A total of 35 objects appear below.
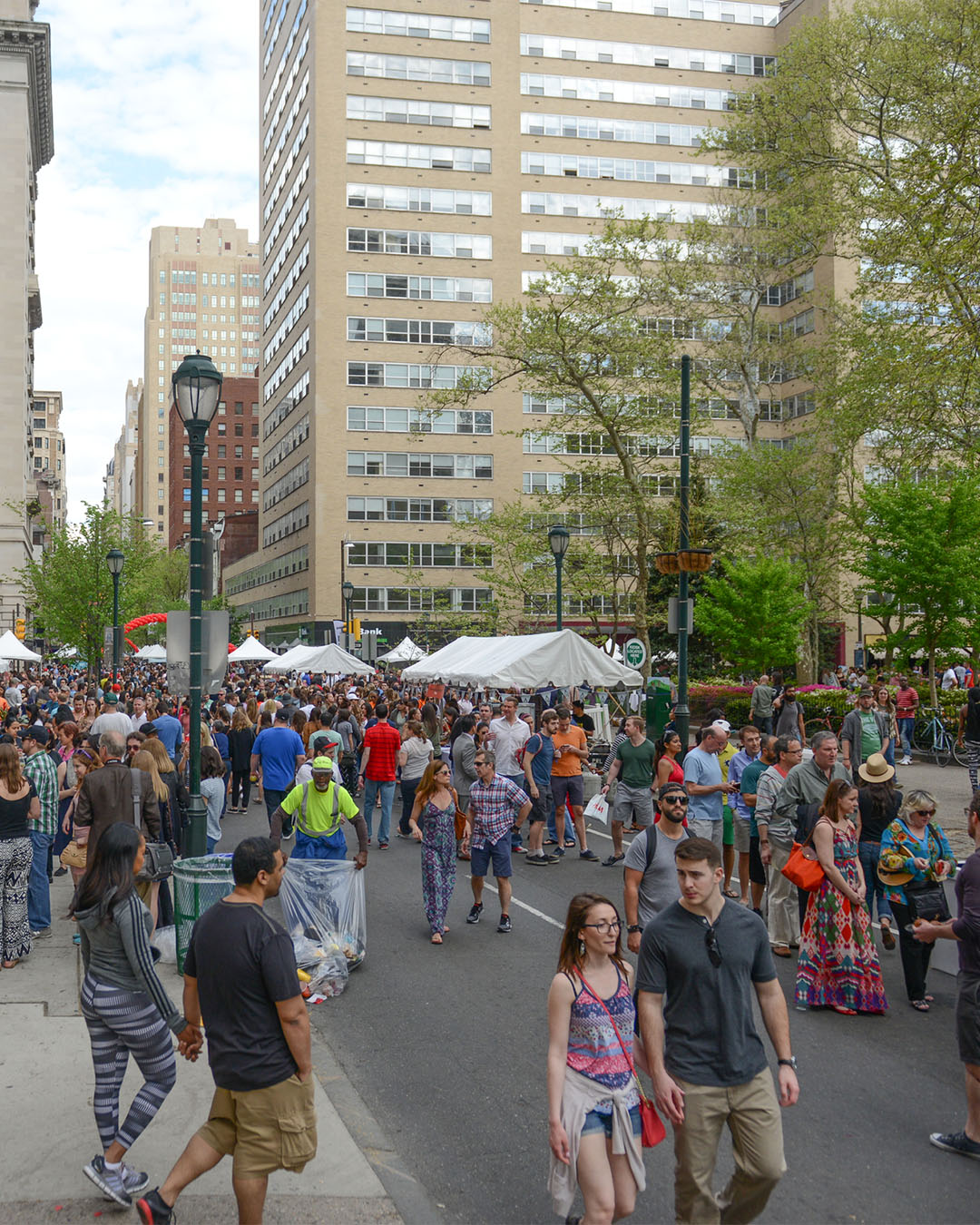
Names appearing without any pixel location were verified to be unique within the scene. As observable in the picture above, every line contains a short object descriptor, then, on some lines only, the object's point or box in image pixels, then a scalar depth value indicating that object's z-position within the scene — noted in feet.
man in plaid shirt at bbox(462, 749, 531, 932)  34.12
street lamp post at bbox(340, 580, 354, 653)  124.42
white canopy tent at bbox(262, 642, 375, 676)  96.94
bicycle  80.69
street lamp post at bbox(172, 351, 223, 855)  32.81
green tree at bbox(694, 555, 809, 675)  109.50
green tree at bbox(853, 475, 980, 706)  85.20
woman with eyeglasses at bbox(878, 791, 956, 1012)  26.11
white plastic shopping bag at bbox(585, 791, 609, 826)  44.19
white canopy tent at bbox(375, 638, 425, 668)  124.36
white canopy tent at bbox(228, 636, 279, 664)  122.42
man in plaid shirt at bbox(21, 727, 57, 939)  33.55
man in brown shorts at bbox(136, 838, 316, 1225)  14.11
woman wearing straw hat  31.35
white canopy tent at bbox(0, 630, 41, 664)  105.55
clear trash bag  29.71
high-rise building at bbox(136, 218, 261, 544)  622.95
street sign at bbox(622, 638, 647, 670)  84.79
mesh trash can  28.55
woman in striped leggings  16.70
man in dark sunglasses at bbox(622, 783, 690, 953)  24.85
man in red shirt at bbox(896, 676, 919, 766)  84.33
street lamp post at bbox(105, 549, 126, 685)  97.60
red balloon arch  152.55
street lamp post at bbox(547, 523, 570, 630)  77.47
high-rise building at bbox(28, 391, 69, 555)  517.14
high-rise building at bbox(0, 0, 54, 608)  204.44
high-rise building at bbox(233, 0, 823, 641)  213.25
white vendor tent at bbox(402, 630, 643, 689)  62.85
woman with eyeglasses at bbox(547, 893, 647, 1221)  13.55
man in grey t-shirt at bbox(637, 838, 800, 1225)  13.79
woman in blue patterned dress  32.96
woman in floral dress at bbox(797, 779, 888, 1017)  26.53
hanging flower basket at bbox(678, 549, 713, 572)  54.39
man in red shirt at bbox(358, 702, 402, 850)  54.03
